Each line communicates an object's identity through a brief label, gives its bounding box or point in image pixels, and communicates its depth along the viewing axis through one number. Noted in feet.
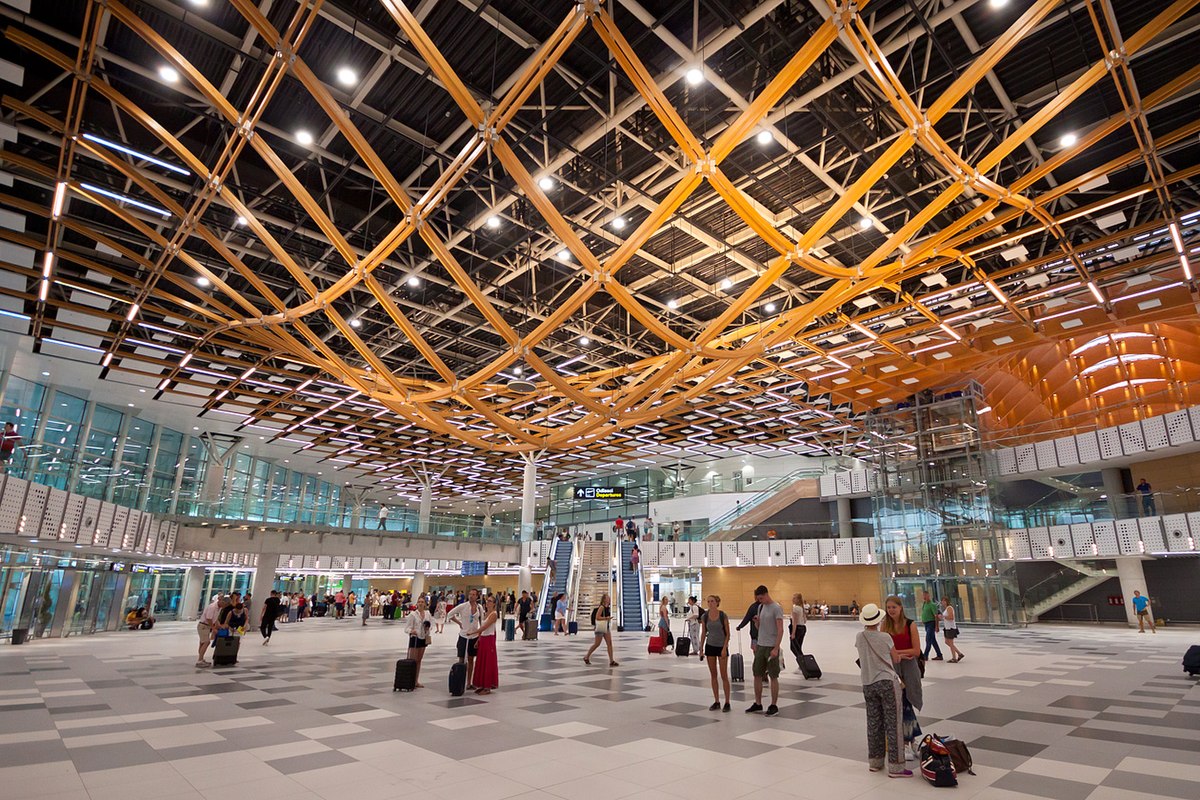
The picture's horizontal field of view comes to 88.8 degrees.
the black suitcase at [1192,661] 36.01
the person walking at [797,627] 40.47
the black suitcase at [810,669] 38.06
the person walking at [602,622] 46.52
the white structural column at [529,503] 116.16
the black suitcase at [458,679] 32.35
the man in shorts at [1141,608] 76.79
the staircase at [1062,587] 95.81
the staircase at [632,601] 88.38
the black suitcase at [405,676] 33.50
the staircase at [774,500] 126.72
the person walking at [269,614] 63.41
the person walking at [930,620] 47.16
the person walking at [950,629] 46.40
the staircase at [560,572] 93.25
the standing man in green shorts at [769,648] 27.17
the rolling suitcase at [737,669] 36.37
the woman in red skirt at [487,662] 33.63
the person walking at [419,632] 35.55
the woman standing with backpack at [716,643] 27.86
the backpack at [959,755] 17.95
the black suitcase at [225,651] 43.47
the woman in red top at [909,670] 20.06
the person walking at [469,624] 34.14
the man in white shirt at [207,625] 42.93
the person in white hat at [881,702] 18.26
